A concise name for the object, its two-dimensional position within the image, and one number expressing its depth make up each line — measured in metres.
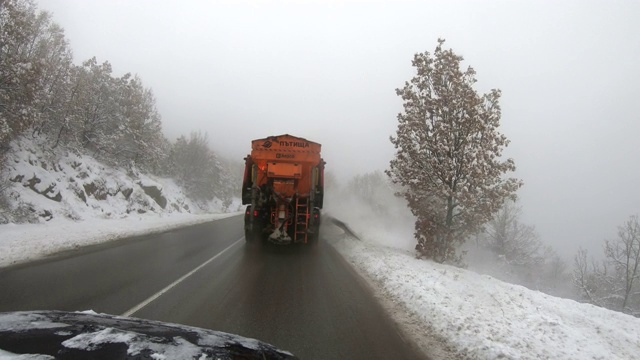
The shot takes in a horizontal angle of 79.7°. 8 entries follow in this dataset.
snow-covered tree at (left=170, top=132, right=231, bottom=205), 47.88
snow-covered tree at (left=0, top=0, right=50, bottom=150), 14.12
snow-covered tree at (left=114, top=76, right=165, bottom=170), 30.69
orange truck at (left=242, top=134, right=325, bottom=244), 13.41
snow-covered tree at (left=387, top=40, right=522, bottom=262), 11.70
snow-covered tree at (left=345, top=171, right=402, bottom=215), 56.12
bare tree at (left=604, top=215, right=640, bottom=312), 29.58
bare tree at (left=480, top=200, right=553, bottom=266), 35.50
